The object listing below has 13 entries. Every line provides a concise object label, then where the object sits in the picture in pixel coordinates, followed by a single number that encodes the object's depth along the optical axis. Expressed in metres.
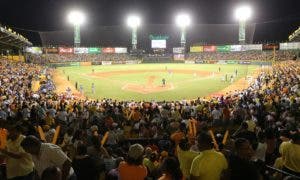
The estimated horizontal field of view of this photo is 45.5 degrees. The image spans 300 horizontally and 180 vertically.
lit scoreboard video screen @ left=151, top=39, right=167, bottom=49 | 103.38
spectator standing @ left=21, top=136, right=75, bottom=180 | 6.05
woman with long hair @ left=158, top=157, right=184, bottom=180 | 5.88
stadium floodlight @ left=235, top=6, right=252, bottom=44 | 91.79
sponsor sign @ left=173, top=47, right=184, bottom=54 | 104.69
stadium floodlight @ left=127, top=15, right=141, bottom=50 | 102.66
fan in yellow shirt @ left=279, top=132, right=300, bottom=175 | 7.20
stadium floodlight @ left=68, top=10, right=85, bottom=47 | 95.69
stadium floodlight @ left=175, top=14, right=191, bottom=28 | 100.56
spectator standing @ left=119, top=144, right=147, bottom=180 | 6.54
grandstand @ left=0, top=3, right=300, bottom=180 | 6.18
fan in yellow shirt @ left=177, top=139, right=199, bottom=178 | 6.86
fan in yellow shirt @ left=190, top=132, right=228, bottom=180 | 5.61
